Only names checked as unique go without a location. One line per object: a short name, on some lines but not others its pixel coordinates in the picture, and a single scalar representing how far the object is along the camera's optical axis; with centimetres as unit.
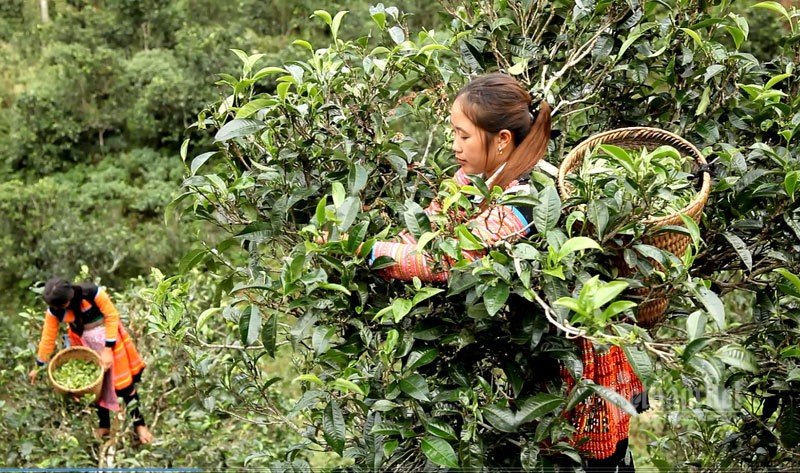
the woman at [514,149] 163
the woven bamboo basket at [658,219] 142
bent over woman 373
